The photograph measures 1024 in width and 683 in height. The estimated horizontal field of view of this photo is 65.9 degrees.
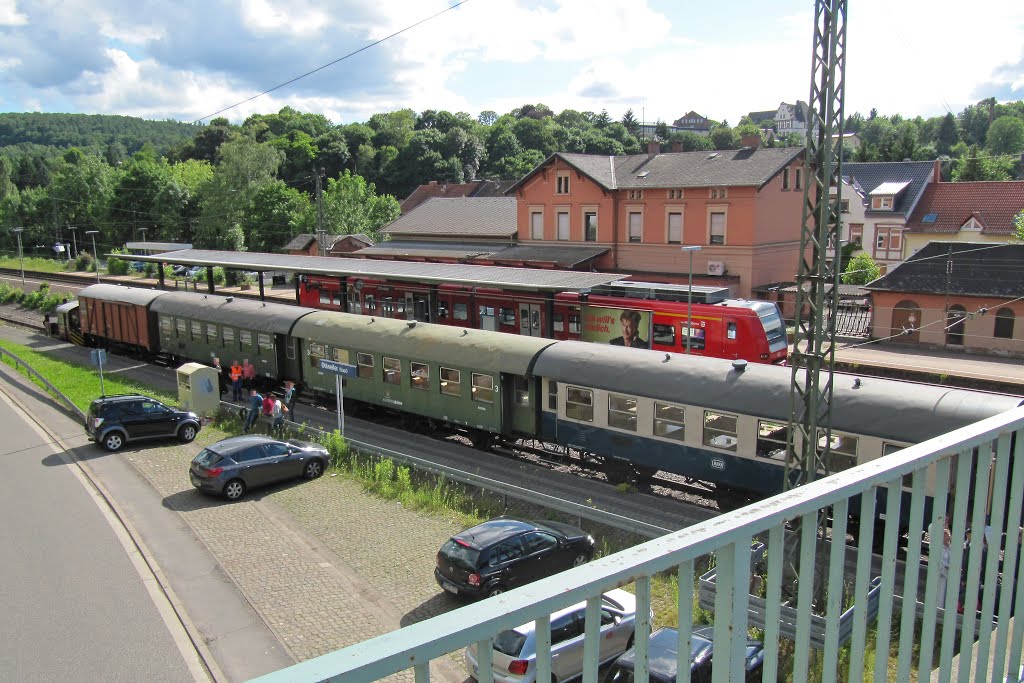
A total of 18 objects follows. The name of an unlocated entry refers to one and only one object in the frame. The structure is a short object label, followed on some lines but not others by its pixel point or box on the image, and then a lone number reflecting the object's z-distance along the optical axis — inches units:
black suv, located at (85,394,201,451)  871.1
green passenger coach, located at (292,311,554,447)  813.9
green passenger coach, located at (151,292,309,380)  1115.3
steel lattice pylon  435.8
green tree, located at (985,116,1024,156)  5211.6
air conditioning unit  1622.8
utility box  1016.9
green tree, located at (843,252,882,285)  1831.9
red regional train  1055.0
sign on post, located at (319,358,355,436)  852.6
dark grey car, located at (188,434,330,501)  715.4
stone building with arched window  1370.6
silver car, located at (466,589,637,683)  330.6
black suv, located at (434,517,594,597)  499.8
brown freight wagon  1396.4
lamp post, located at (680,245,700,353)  1044.0
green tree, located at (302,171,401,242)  2938.0
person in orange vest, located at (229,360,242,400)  1096.2
